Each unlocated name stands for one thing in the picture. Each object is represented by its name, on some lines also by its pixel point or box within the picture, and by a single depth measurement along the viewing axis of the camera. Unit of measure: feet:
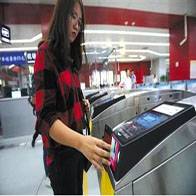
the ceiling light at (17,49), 26.82
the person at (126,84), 17.29
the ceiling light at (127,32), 19.63
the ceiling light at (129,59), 46.48
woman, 1.70
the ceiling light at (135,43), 25.23
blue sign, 15.05
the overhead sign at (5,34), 12.41
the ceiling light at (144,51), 35.43
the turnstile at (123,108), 4.84
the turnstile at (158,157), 1.70
